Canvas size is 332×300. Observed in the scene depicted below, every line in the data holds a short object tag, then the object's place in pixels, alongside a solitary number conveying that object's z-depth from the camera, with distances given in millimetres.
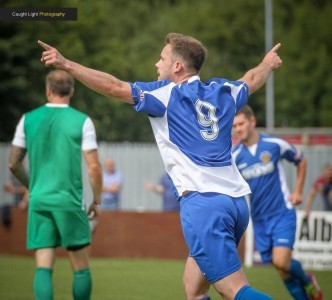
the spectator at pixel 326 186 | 34975
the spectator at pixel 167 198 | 35444
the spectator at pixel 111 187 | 35855
